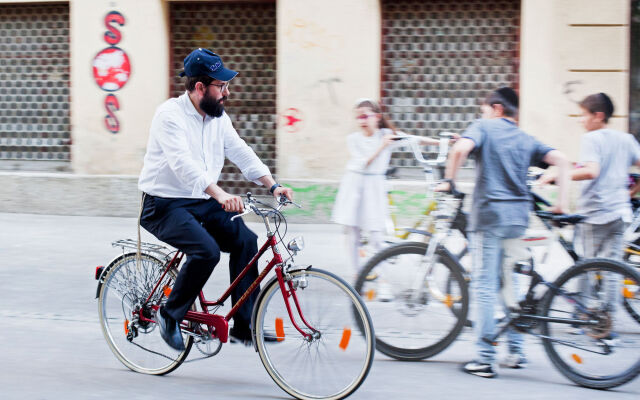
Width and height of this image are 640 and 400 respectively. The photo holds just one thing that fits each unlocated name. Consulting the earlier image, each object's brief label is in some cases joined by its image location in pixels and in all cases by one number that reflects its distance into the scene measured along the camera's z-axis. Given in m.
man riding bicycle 4.20
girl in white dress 6.76
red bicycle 3.97
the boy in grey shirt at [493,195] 4.59
